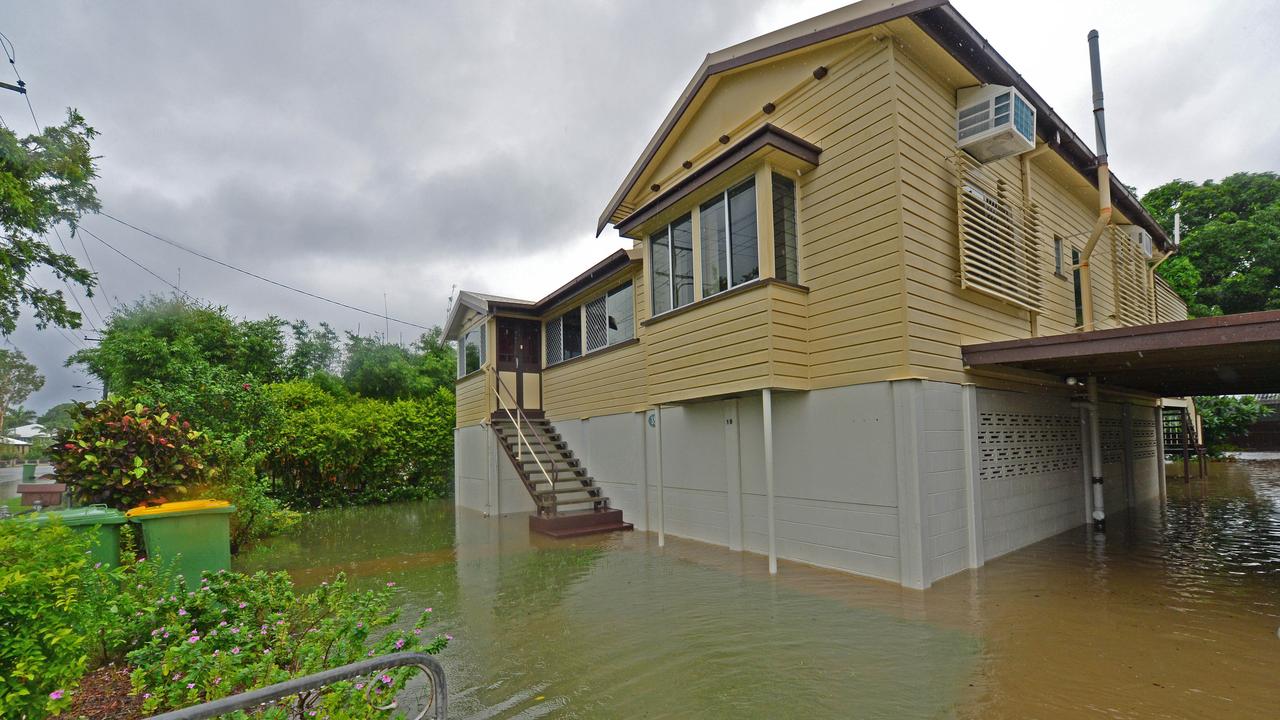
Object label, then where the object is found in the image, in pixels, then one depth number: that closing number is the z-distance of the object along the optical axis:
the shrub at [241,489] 8.84
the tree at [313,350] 24.56
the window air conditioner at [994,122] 7.18
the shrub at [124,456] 6.46
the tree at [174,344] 15.69
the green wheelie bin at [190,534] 5.36
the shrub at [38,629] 2.26
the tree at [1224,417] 23.45
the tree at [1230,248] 24.33
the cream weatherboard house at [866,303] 6.59
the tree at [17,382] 26.92
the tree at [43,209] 10.22
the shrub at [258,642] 2.78
